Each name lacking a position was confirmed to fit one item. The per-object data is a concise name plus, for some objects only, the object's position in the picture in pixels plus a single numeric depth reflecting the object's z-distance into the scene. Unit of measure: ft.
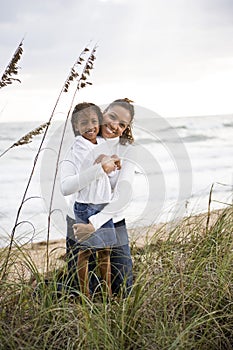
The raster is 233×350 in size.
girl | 8.74
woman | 9.10
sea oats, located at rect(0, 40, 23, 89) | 6.80
